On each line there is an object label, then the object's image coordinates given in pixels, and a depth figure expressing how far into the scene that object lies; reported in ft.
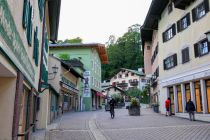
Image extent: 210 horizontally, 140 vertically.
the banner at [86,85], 92.67
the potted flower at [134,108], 56.27
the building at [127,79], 179.39
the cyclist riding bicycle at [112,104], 50.08
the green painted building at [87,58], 93.41
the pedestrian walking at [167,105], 54.06
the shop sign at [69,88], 60.02
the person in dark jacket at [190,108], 42.08
